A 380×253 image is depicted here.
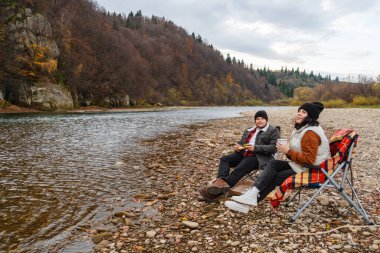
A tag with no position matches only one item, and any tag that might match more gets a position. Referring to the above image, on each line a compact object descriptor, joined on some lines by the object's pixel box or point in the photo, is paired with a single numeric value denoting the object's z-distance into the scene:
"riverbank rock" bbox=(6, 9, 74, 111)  49.69
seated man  6.89
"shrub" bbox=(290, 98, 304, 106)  115.15
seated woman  5.48
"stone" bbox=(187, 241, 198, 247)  5.00
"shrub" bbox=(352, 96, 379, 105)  59.24
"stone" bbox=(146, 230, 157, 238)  5.42
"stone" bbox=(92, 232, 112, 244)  5.33
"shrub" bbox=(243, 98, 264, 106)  157.12
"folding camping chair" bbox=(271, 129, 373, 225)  5.42
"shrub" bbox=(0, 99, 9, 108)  43.14
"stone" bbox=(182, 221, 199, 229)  5.69
